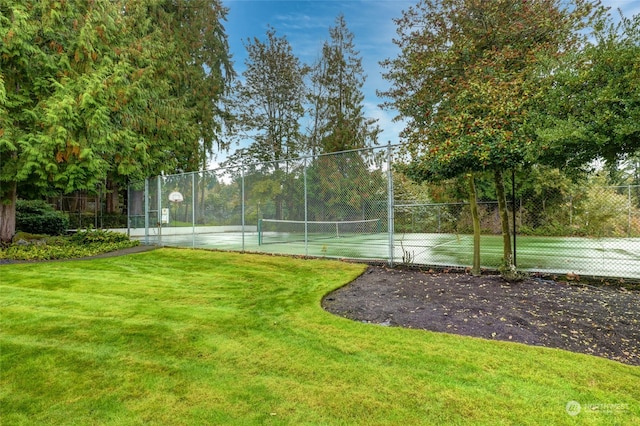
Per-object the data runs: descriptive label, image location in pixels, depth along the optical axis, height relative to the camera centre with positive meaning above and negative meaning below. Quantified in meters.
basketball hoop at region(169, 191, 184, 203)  10.66 +0.67
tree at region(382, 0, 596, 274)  4.59 +2.16
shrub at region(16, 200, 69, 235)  12.72 +0.05
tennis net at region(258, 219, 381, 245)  11.87 -0.56
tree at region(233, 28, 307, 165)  20.97 +7.52
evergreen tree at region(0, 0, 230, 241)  7.53 +3.14
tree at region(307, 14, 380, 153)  20.16 +7.60
